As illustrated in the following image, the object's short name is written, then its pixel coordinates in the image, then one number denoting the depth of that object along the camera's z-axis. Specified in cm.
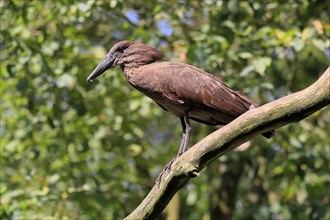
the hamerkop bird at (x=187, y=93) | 1116
